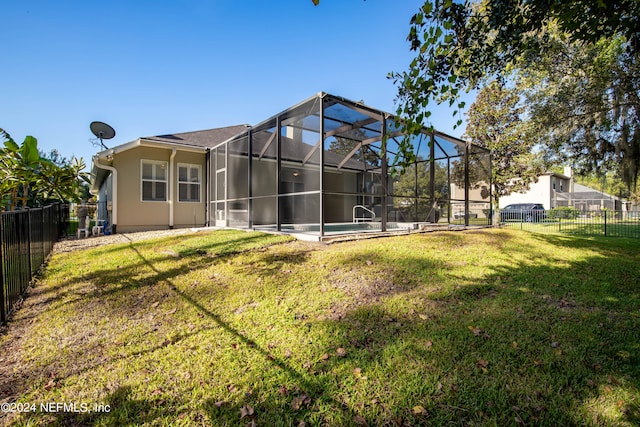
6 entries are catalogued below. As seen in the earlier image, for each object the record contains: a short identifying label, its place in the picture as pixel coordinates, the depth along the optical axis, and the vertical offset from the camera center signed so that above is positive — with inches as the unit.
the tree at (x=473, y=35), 99.3 +72.2
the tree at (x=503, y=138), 663.8 +173.7
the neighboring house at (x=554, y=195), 1184.8 +66.4
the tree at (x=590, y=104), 332.8 +135.9
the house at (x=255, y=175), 363.9 +55.0
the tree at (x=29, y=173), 247.0 +38.3
